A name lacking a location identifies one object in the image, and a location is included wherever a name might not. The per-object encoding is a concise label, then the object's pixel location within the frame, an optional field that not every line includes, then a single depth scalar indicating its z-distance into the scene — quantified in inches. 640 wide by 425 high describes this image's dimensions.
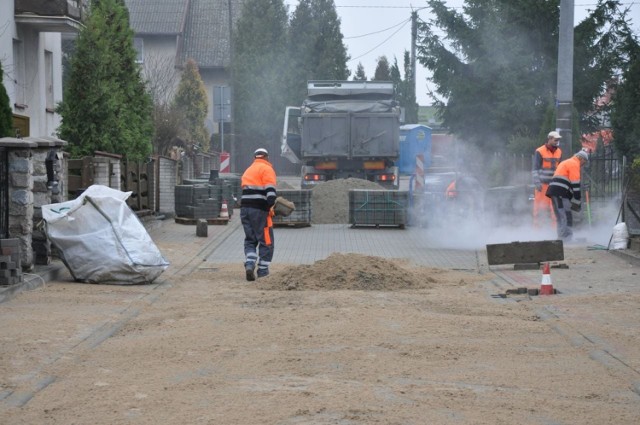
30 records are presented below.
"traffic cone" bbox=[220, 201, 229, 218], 1102.4
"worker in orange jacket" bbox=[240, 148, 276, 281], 641.6
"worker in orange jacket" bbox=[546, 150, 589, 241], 810.2
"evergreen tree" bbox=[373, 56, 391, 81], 3671.3
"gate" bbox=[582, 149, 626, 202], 1161.2
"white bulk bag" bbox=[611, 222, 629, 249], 777.6
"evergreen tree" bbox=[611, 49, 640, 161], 1210.0
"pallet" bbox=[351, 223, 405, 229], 1072.3
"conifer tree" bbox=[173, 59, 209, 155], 2292.1
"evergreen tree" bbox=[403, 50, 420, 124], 2942.9
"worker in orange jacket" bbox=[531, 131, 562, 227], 858.8
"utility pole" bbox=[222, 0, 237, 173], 1947.6
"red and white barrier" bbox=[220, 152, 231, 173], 1444.6
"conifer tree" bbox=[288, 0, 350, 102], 2615.7
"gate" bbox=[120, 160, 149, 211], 940.0
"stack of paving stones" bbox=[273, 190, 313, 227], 1069.1
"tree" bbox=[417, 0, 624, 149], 1491.1
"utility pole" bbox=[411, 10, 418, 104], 2125.2
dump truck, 1305.4
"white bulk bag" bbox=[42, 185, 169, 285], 590.2
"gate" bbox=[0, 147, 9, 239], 596.1
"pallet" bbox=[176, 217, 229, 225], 1087.6
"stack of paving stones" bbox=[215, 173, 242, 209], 1170.6
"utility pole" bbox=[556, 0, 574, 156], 869.8
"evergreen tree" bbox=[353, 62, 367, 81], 3476.9
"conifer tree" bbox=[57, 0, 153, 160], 927.0
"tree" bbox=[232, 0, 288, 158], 2524.6
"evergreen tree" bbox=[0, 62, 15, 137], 701.9
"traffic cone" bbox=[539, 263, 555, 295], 544.7
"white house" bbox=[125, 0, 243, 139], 2593.5
